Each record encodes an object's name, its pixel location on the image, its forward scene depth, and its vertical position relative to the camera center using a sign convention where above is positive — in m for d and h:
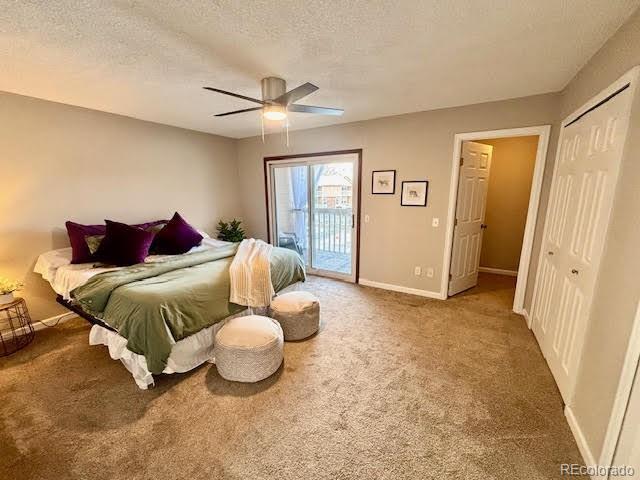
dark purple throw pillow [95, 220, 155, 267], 2.72 -0.57
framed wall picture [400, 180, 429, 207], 3.45 -0.01
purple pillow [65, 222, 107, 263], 2.73 -0.52
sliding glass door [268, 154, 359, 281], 4.13 -0.31
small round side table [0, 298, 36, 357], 2.54 -1.37
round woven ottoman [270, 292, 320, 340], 2.57 -1.19
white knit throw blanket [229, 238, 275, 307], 2.43 -0.83
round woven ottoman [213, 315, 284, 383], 1.99 -1.20
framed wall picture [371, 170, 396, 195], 3.65 +0.14
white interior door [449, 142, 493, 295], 3.35 -0.30
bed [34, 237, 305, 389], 1.88 -0.88
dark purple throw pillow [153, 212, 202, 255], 3.27 -0.59
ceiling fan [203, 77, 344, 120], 2.15 +0.73
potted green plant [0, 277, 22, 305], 2.42 -0.90
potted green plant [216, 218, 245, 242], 4.68 -0.71
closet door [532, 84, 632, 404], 1.55 -0.25
